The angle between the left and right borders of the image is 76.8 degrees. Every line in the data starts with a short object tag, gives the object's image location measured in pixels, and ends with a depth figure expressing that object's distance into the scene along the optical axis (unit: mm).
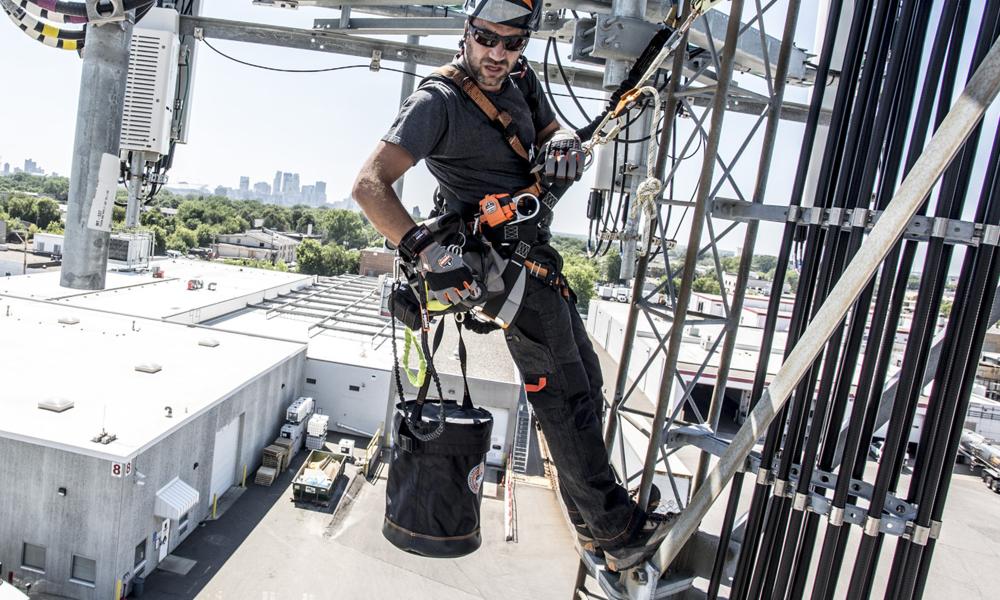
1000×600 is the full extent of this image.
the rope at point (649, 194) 3981
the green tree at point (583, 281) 61875
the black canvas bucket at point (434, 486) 3553
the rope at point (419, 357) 3577
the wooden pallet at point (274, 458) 18250
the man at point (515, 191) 3107
